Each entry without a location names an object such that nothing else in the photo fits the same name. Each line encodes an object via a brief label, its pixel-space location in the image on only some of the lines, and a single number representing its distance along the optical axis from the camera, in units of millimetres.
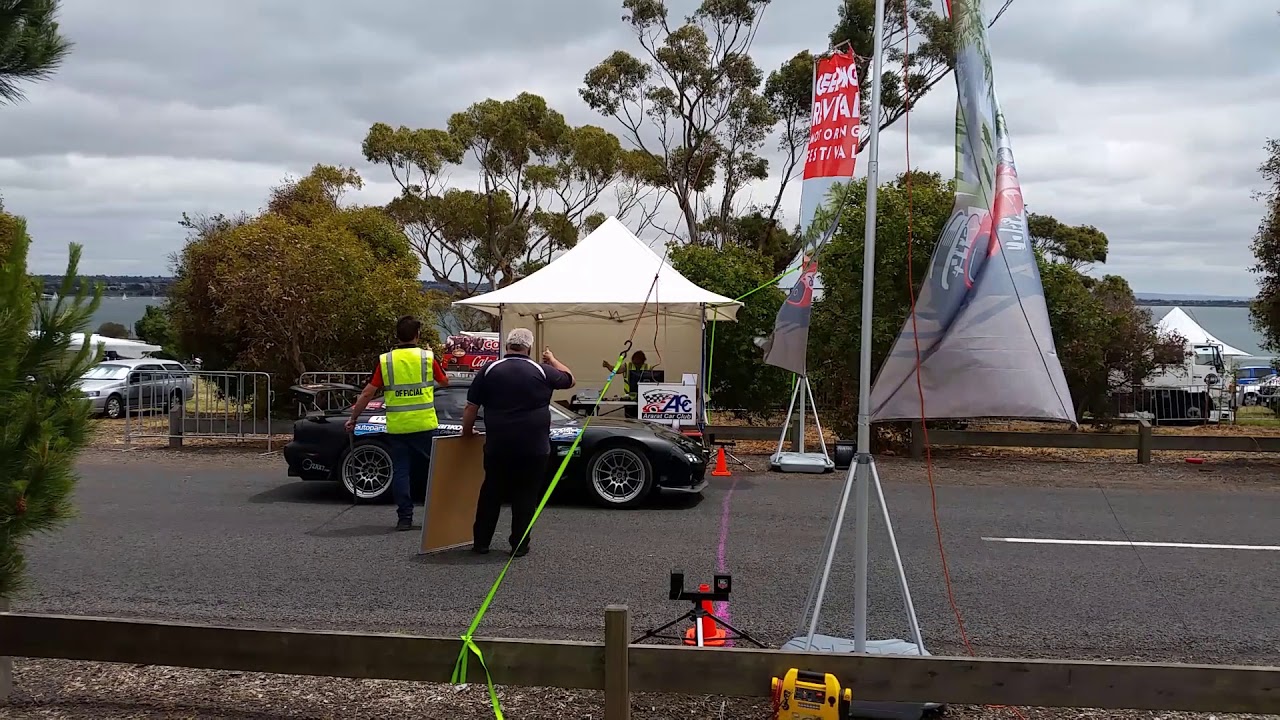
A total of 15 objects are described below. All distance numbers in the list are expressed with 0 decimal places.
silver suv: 14738
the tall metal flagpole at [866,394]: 4250
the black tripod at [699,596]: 4566
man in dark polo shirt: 6879
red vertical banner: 11156
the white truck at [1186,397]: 21109
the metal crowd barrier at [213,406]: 14219
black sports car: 9398
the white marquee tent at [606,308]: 13883
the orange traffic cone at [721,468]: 11969
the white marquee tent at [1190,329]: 29219
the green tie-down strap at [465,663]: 3678
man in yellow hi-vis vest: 8070
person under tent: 14538
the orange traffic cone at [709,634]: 4784
